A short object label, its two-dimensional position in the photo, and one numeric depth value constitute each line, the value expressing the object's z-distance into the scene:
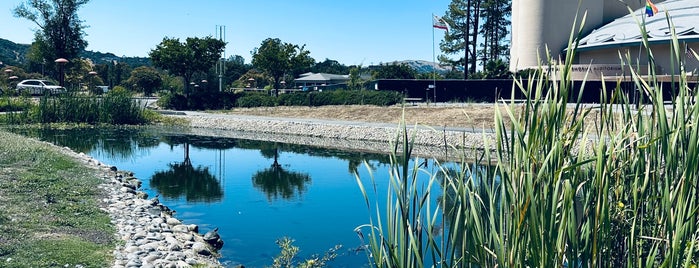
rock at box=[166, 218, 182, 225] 9.25
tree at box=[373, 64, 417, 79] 38.69
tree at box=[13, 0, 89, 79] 42.72
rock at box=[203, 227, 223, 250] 8.63
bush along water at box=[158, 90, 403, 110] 30.73
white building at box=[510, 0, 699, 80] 29.19
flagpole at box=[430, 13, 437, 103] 30.25
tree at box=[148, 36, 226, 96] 35.84
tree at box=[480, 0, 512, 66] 45.22
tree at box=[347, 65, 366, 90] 38.65
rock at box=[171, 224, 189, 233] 8.80
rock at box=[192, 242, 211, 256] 7.79
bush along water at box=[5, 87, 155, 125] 26.48
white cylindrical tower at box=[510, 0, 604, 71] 37.06
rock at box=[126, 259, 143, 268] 6.38
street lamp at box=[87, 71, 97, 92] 44.22
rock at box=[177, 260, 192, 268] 6.44
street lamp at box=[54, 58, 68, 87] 40.03
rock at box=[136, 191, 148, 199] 11.41
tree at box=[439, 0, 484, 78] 42.59
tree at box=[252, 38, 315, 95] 37.41
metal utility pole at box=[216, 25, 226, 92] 38.62
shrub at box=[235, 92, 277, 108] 34.19
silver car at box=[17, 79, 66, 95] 35.97
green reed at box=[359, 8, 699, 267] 2.73
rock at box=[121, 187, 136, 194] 11.28
